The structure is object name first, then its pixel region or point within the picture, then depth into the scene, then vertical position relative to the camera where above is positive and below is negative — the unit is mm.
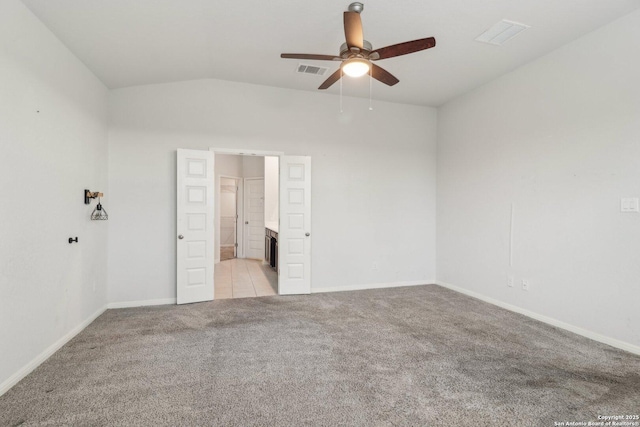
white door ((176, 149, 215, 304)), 4109 -225
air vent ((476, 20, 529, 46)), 2902 +1789
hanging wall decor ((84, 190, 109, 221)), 3338 +0
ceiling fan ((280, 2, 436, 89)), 2176 +1257
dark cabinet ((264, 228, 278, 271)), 6355 -825
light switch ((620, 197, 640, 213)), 2748 +81
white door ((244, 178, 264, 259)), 8148 -212
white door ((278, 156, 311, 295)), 4590 -253
